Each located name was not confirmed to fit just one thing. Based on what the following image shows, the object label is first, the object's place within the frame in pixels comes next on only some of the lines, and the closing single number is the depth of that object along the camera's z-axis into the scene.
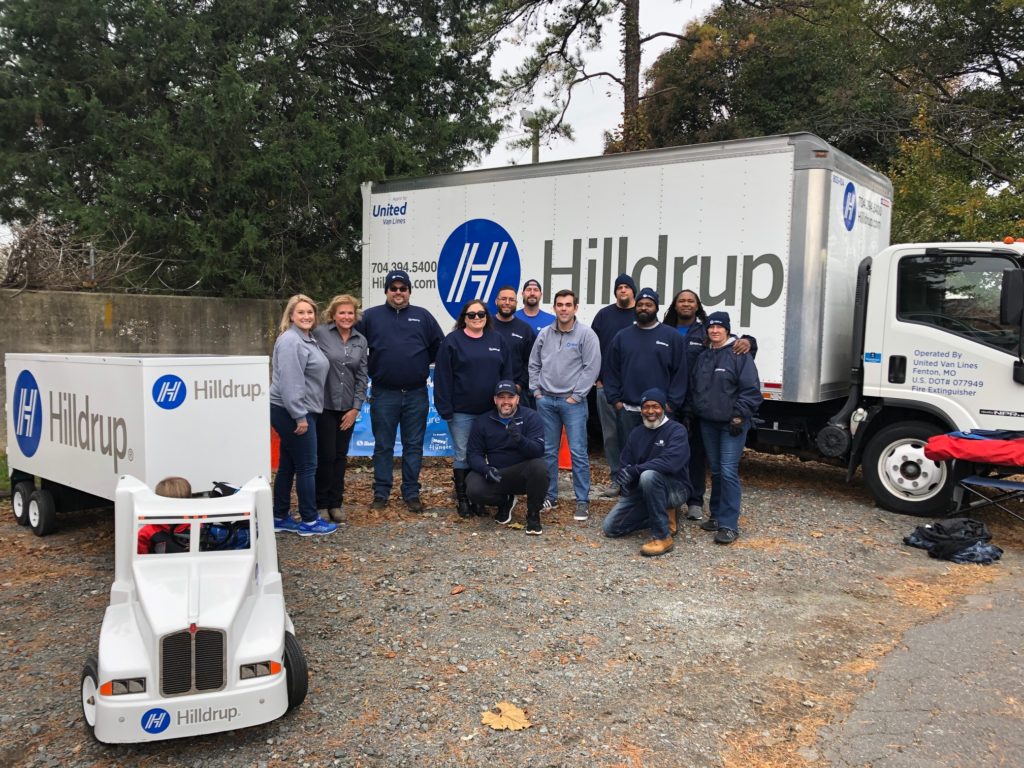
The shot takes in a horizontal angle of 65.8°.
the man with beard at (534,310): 7.48
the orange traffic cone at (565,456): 8.52
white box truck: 6.67
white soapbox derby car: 2.96
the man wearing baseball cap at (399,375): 6.39
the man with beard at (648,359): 6.25
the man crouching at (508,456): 6.12
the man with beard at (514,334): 6.67
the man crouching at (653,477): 5.69
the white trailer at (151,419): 4.56
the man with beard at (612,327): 6.95
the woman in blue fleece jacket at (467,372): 6.34
